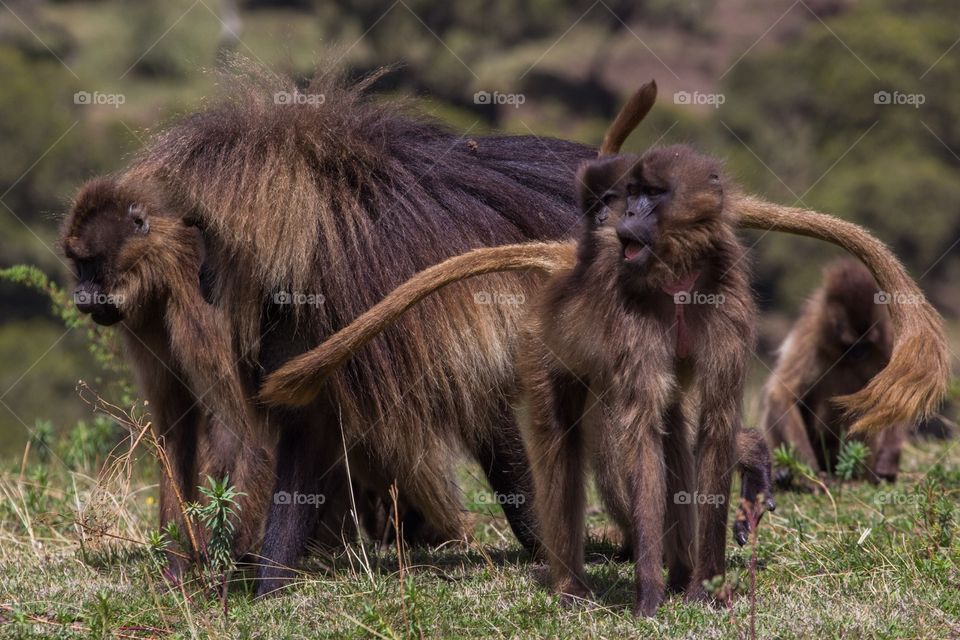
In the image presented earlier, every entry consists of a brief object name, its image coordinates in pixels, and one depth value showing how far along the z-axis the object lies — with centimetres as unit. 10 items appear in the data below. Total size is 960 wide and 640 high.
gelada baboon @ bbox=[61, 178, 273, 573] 1025
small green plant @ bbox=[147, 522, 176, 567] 921
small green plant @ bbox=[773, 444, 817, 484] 1134
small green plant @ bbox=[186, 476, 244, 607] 905
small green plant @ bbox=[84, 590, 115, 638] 828
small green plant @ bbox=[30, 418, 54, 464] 1451
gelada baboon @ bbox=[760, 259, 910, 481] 1487
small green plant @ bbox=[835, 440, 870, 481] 1159
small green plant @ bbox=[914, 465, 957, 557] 971
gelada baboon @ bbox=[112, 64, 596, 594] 973
